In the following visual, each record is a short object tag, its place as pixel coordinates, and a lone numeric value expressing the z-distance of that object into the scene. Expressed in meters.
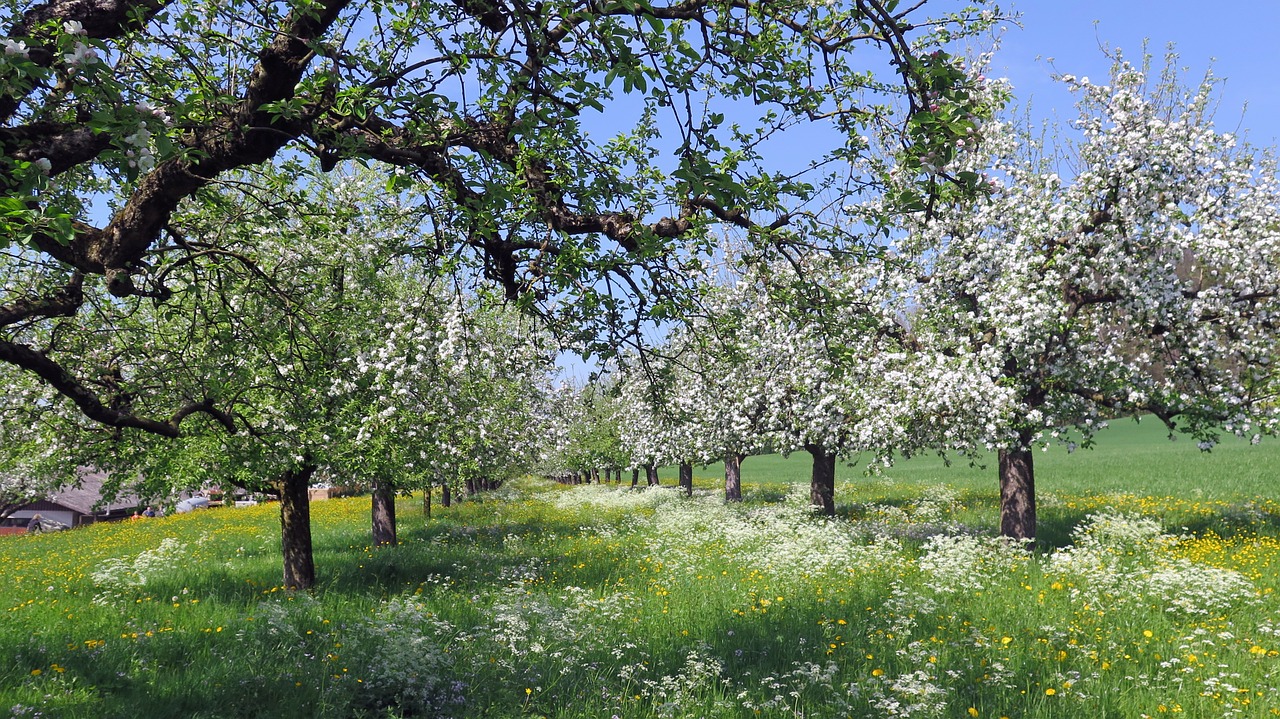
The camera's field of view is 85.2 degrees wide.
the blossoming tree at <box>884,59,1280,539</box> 12.97
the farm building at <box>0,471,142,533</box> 55.72
